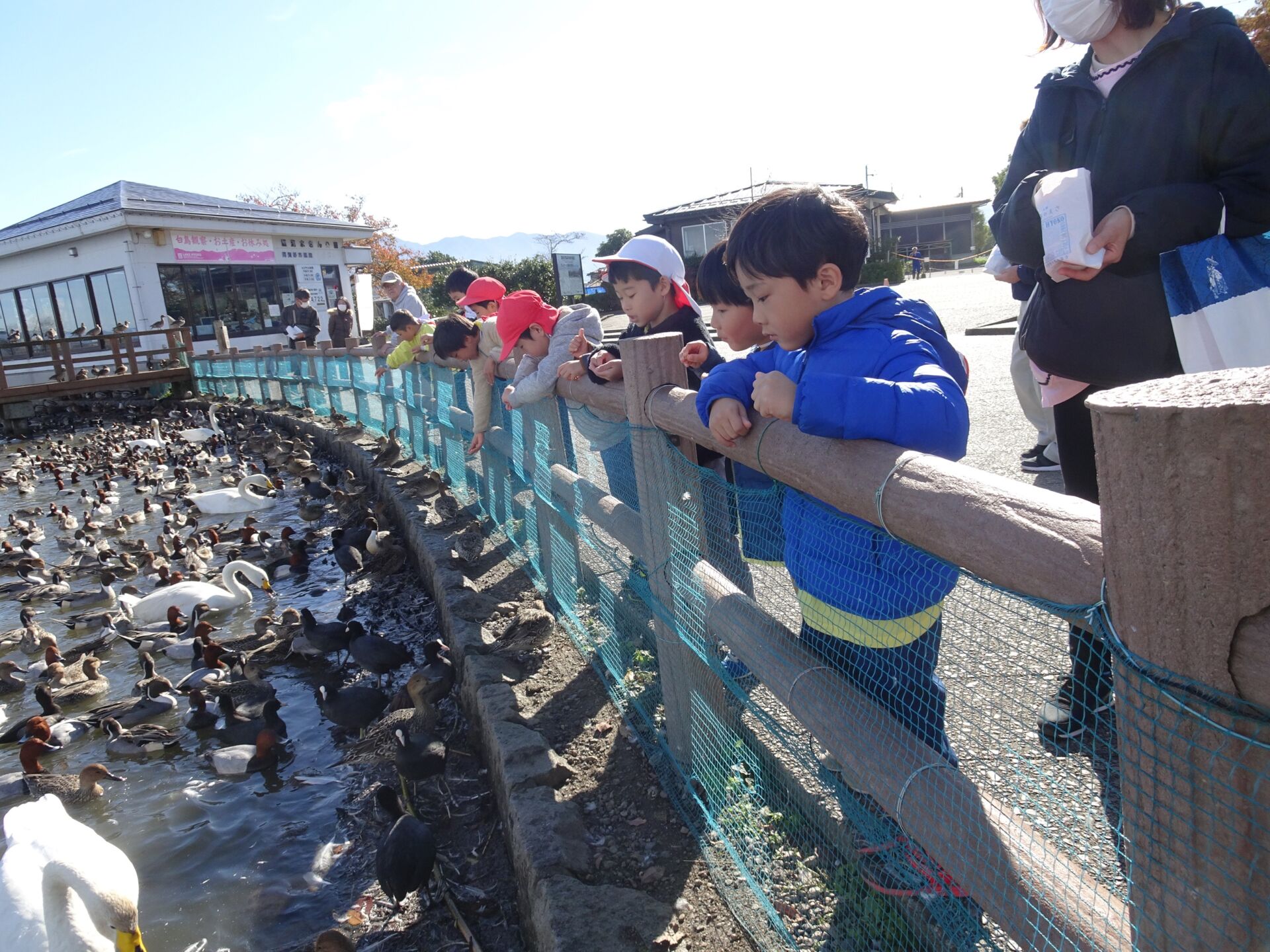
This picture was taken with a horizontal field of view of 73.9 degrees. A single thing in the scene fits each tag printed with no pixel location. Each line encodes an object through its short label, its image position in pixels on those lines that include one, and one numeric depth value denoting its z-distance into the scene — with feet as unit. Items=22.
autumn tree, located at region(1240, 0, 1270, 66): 52.12
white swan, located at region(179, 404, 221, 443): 55.77
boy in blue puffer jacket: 5.64
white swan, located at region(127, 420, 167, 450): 53.78
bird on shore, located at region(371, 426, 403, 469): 32.58
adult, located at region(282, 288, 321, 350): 66.95
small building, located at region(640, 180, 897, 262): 118.42
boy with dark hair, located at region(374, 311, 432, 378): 26.68
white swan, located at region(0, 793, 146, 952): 11.02
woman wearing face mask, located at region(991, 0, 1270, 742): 7.25
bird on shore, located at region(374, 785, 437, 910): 10.72
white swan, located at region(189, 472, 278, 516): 38.55
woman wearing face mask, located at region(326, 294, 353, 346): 54.49
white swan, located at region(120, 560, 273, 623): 25.73
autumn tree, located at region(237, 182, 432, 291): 150.00
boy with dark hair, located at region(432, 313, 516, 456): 18.83
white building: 85.15
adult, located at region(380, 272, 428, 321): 33.12
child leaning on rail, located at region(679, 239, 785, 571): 8.59
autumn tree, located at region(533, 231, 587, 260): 98.55
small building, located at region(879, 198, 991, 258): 191.21
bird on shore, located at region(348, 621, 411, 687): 18.48
